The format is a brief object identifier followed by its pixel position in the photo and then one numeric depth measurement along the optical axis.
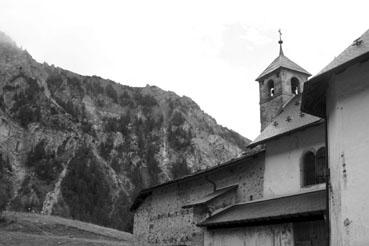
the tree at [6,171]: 86.61
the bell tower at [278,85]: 23.53
